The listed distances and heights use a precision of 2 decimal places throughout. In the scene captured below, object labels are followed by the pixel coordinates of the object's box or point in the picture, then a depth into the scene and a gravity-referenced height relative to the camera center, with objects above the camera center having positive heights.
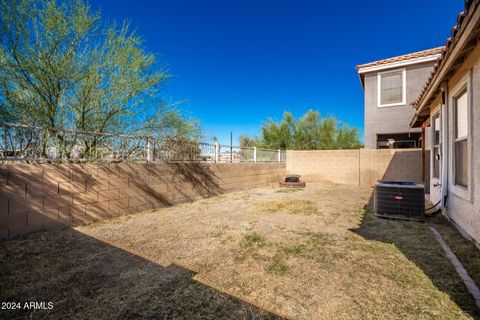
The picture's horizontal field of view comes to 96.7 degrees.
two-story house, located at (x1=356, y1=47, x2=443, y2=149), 9.24 +3.10
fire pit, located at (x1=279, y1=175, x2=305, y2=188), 9.32 -0.94
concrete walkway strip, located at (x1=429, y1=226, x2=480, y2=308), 1.79 -1.09
